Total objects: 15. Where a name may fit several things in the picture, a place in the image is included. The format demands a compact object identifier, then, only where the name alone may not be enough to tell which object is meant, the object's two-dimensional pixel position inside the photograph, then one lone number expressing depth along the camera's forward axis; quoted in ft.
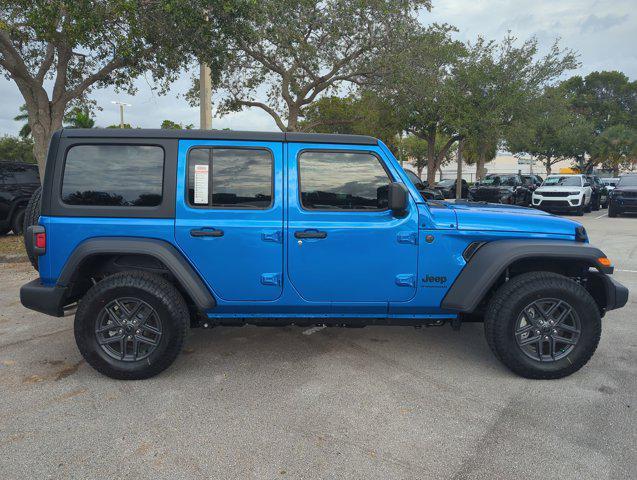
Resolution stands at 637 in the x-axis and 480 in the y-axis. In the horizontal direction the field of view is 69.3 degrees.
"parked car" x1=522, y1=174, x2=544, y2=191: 69.53
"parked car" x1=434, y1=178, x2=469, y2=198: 81.70
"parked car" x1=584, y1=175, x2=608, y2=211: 67.62
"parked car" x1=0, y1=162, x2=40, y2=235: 31.00
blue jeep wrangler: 11.30
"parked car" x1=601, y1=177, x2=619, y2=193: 90.29
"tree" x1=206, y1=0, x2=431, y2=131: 44.32
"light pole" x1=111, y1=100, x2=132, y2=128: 128.24
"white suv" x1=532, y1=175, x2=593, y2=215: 56.85
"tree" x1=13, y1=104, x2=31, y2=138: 139.85
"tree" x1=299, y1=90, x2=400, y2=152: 64.85
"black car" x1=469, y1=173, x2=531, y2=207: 61.77
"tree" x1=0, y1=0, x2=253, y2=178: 24.31
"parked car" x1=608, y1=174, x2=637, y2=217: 56.24
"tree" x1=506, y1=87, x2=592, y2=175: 72.54
